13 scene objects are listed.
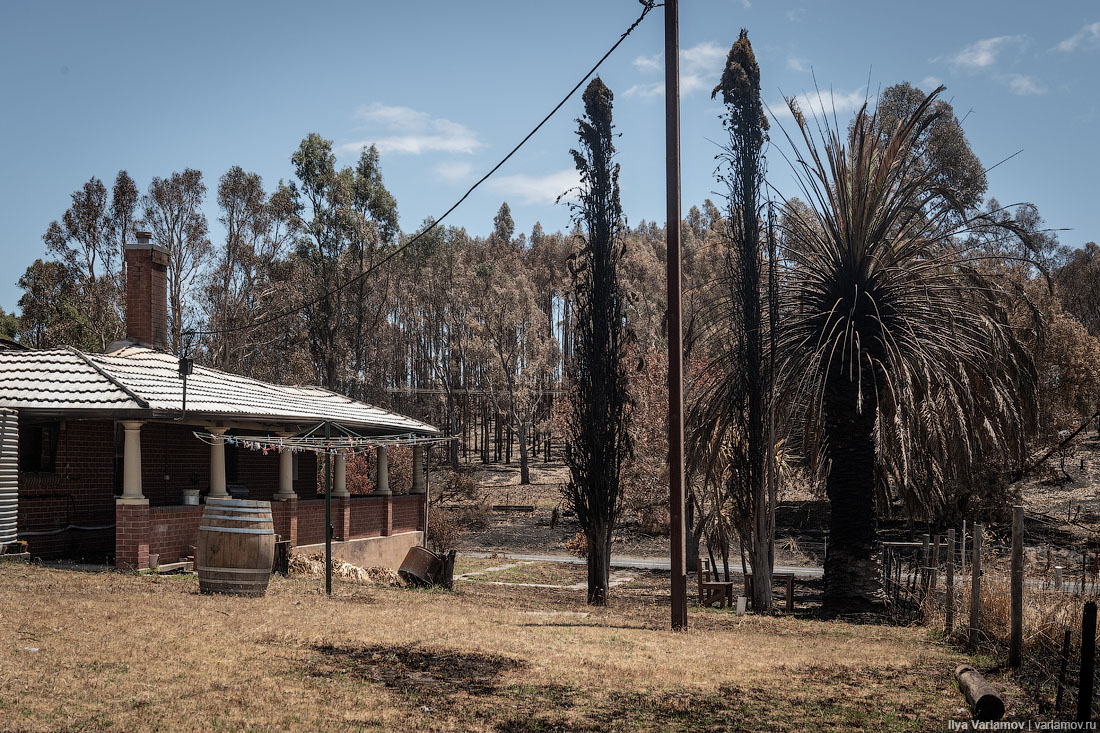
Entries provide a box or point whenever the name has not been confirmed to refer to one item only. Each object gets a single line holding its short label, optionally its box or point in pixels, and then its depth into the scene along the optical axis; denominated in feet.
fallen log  19.94
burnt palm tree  52.90
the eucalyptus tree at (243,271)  149.69
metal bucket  56.39
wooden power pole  37.65
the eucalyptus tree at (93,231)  147.13
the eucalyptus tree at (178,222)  145.59
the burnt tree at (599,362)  59.62
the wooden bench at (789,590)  58.27
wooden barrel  39.58
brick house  50.57
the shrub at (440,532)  91.04
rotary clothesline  49.83
